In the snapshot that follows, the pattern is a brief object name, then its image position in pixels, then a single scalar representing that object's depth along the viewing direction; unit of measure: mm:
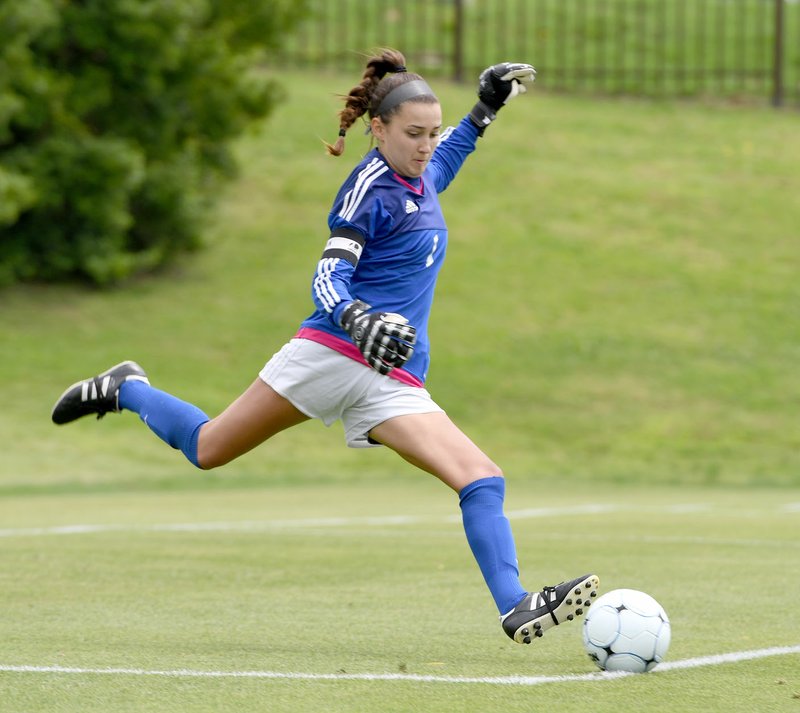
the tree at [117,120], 41531
